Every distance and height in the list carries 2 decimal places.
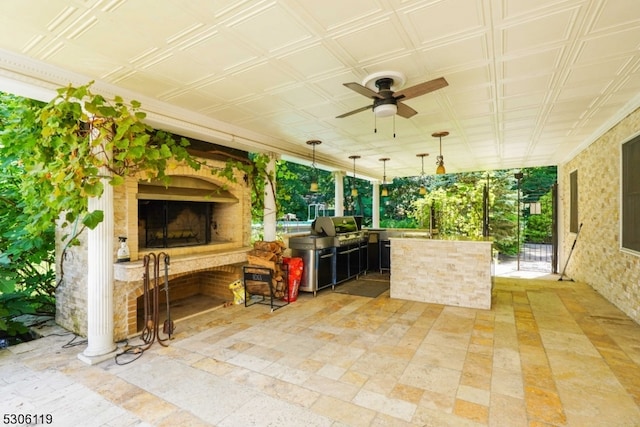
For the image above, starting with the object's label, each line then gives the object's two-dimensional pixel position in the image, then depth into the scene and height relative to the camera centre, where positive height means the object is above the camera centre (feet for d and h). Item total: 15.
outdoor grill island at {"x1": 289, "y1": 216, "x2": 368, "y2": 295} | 16.79 -2.33
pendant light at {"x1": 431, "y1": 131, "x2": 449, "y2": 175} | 15.89 +3.02
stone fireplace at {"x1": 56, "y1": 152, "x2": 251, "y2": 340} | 11.29 -1.41
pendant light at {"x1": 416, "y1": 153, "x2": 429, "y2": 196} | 21.24 +4.04
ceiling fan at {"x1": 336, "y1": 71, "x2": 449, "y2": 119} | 8.30 +3.39
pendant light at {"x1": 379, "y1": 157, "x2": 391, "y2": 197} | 23.03 +3.96
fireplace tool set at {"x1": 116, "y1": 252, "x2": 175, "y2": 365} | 10.51 -3.37
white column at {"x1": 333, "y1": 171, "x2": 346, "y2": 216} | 25.12 +1.76
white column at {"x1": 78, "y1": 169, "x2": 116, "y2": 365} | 9.66 -2.24
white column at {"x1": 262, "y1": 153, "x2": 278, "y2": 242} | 17.17 +0.32
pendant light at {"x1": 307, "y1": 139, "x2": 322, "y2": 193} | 17.48 +3.17
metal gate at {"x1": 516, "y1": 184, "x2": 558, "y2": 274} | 24.79 -4.46
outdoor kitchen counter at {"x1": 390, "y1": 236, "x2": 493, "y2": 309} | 14.30 -2.93
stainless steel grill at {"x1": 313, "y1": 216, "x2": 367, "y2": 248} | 18.43 -1.09
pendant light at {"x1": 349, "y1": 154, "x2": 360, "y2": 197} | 21.49 +3.73
